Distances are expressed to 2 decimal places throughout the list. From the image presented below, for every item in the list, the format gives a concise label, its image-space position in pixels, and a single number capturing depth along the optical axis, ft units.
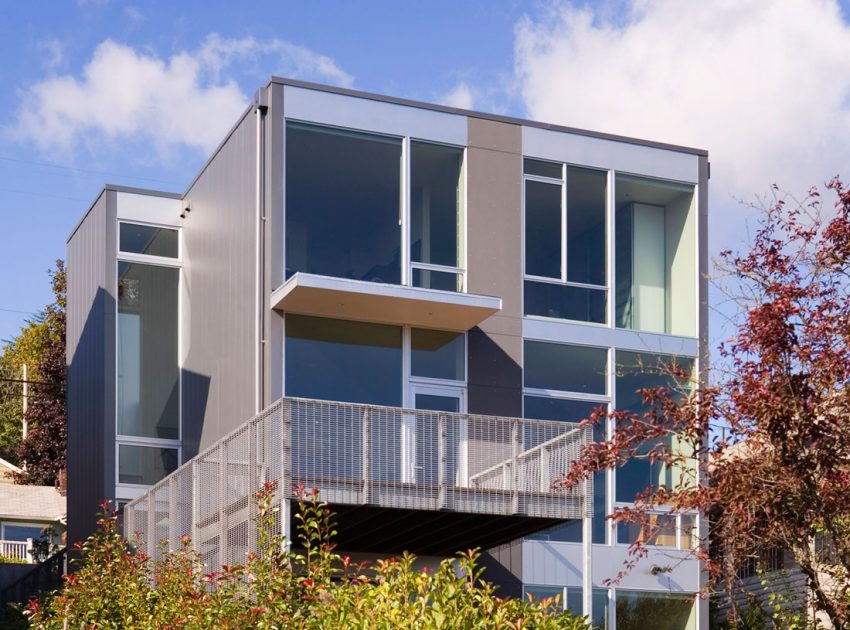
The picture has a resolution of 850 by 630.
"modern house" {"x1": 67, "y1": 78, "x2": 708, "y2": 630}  55.06
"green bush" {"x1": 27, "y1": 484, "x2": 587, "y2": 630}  27.99
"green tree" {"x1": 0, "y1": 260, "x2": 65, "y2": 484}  141.08
